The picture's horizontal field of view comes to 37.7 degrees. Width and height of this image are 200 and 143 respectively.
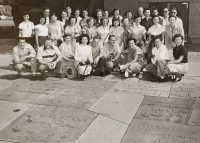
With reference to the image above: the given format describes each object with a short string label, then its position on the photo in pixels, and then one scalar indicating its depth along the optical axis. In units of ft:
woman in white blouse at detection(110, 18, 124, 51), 28.77
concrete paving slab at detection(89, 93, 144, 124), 17.46
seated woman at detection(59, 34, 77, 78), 26.53
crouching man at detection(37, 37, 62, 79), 25.73
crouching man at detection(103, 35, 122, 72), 27.27
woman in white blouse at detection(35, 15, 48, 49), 29.94
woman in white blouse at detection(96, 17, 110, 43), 28.81
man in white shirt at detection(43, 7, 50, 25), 30.60
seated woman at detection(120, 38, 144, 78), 26.25
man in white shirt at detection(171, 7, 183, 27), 29.30
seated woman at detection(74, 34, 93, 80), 26.04
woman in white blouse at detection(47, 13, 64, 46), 30.04
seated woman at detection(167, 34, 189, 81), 24.54
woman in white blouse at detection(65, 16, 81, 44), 29.53
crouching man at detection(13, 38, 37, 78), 26.35
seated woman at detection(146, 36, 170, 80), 24.66
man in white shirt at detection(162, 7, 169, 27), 30.07
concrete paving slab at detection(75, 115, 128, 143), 14.39
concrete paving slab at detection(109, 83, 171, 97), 21.86
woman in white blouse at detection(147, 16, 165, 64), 27.96
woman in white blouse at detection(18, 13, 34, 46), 30.99
